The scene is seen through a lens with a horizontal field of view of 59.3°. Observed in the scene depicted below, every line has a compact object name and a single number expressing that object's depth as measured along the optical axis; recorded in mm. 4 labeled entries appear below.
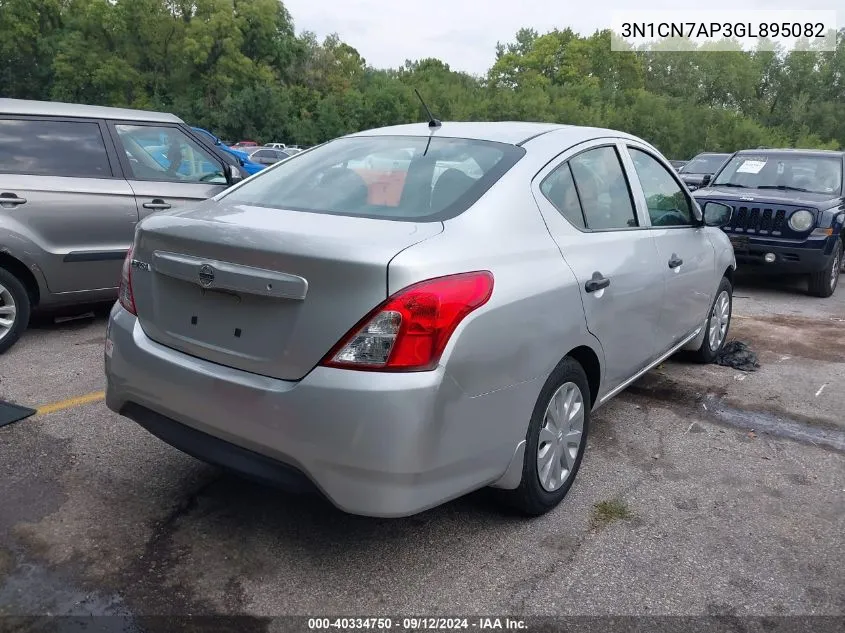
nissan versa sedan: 2404
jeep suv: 8445
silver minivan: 5215
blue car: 16297
